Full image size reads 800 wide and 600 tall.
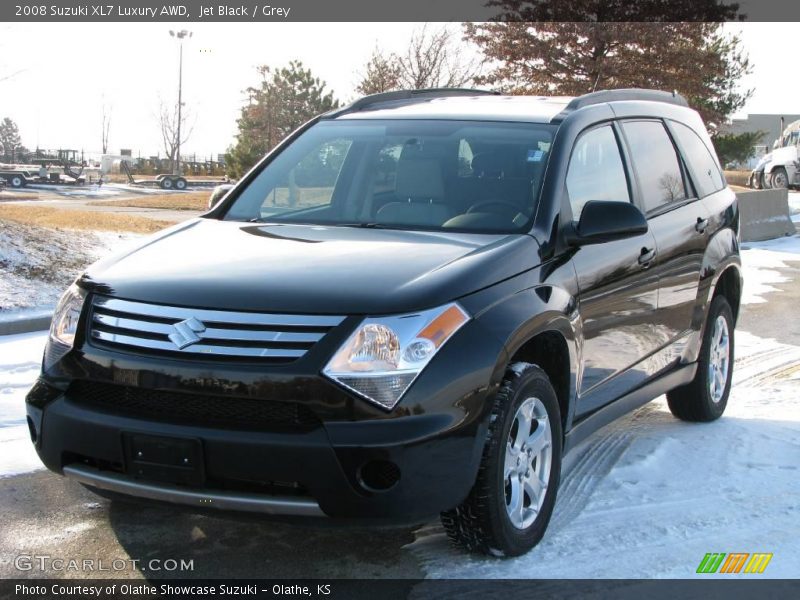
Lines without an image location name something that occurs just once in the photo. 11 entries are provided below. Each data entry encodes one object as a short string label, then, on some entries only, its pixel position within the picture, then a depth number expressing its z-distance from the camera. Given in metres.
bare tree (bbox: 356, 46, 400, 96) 35.41
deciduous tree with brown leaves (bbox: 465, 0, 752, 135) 28.69
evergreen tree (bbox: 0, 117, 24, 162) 118.11
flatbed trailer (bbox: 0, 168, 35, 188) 50.69
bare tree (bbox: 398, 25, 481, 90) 34.38
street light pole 57.81
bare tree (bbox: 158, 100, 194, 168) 80.62
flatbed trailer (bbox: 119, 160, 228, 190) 54.00
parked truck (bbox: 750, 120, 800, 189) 37.50
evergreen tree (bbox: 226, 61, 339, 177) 50.47
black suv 3.53
